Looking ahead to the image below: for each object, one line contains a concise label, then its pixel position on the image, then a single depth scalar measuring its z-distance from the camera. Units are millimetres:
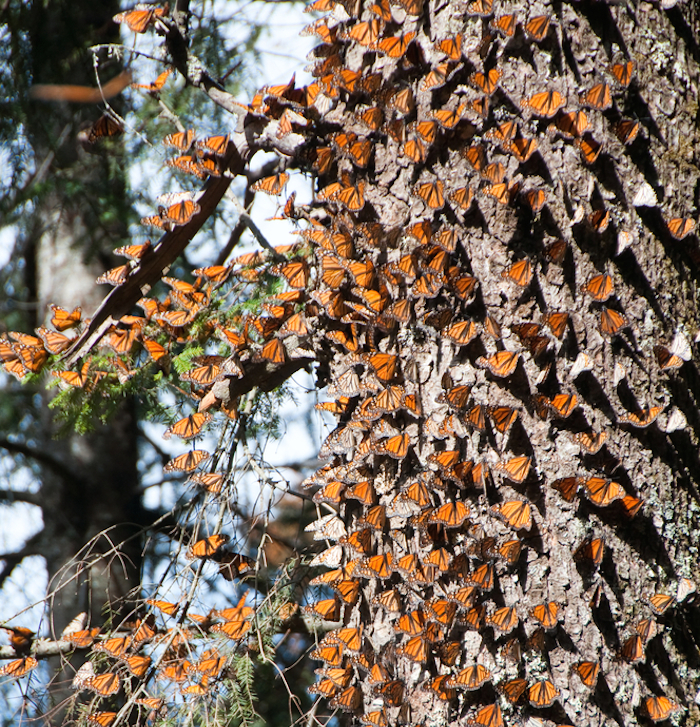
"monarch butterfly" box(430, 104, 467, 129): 13455
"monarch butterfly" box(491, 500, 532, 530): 13324
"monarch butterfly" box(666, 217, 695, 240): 13444
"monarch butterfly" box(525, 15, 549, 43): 13424
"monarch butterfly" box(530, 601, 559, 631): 13281
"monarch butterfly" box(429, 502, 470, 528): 13360
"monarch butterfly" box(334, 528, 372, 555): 13499
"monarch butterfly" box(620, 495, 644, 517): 13324
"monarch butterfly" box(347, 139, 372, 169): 13595
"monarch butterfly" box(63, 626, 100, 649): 14000
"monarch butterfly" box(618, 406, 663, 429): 13354
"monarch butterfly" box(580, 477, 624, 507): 13317
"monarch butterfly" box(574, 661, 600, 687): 13261
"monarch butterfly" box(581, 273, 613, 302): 13374
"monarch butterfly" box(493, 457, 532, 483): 13333
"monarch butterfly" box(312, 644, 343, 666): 13524
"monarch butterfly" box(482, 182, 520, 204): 13405
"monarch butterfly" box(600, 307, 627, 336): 13368
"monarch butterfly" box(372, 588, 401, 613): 13445
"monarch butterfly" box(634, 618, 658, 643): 13292
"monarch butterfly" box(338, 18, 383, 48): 13575
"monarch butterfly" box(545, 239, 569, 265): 13383
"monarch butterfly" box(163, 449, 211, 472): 13927
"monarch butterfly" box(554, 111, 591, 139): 13401
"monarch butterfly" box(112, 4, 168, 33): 13832
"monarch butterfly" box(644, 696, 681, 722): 13265
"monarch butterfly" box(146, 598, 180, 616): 13986
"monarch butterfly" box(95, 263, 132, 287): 13947
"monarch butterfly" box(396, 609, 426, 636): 13383
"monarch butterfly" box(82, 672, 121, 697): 13842
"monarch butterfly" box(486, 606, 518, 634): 13301
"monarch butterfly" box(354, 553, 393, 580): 13443
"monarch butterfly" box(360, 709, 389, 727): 13410
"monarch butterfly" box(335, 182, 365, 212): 13590
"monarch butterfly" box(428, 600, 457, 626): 13336
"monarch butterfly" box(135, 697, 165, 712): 13782
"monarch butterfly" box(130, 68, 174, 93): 13884
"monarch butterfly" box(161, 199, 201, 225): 13828
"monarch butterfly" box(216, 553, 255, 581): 14042
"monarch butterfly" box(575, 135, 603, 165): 13412
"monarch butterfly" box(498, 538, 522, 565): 13314
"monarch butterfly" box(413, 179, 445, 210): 13468
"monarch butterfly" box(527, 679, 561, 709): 13261
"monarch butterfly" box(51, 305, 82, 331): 14057
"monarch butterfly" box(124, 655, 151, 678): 13879
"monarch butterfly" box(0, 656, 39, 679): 13975
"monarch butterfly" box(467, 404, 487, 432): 13376
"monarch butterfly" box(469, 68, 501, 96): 13436
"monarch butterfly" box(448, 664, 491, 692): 13301
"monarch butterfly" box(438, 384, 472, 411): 13397
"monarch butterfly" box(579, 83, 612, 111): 13403
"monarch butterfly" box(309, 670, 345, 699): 13522
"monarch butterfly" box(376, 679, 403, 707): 13399
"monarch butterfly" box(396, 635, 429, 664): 13362
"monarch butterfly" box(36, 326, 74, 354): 14015
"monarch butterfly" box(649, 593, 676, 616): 13316
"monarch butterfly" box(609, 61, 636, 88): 13431
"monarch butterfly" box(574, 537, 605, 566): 13294
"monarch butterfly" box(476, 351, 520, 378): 13364
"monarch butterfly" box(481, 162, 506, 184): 13427
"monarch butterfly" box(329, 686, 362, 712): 13497
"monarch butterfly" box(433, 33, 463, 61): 13441
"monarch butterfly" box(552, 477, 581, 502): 13323
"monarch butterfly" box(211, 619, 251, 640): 13909
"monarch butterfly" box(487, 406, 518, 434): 13373
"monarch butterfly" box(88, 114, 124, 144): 14165
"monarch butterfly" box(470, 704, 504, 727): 13272
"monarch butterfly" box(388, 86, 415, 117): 13510
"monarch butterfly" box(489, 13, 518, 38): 13426
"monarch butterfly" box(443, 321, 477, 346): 13422
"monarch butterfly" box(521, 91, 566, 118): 13405
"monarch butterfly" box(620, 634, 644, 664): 13281
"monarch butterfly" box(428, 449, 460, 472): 13394
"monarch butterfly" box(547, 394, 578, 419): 13341
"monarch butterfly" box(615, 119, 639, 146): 13432
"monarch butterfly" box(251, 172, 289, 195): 13842
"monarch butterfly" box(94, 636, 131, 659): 13912
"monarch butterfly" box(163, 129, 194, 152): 13791
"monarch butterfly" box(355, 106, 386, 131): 13560
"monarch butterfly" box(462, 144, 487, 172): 13427
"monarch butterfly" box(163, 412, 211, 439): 13801
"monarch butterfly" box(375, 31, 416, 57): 13503
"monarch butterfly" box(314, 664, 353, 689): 13514
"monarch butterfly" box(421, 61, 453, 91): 13474
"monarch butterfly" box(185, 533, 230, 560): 13902
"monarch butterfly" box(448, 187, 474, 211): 13448
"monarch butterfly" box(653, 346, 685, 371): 13405
